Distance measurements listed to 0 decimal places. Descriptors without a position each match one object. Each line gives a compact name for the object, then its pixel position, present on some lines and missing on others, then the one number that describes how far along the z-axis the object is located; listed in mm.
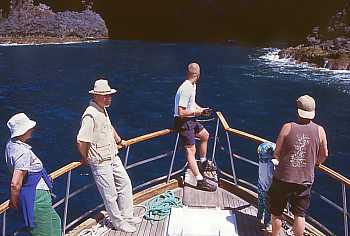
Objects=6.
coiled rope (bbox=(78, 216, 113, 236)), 5557
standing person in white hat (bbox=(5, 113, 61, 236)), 4004
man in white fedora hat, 4953
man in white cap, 4484
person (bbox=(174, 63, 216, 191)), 6086
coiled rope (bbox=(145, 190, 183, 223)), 6062
